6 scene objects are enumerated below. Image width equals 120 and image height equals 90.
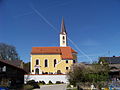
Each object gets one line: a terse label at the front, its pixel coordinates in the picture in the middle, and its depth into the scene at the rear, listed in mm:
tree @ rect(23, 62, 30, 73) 49138
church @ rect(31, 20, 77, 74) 38792
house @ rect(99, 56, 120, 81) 35895
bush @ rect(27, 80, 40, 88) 22281
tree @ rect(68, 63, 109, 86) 17193
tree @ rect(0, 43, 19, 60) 47038
